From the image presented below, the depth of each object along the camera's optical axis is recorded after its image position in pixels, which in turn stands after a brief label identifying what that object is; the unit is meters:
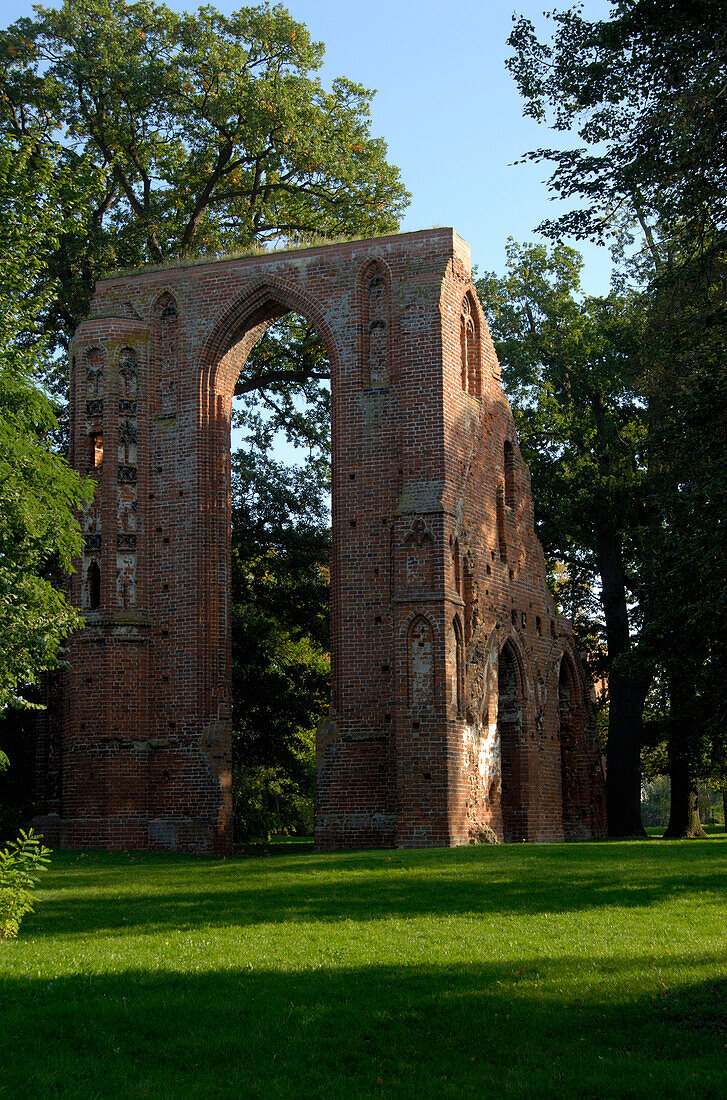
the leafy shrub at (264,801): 26.69
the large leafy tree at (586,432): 26.61
